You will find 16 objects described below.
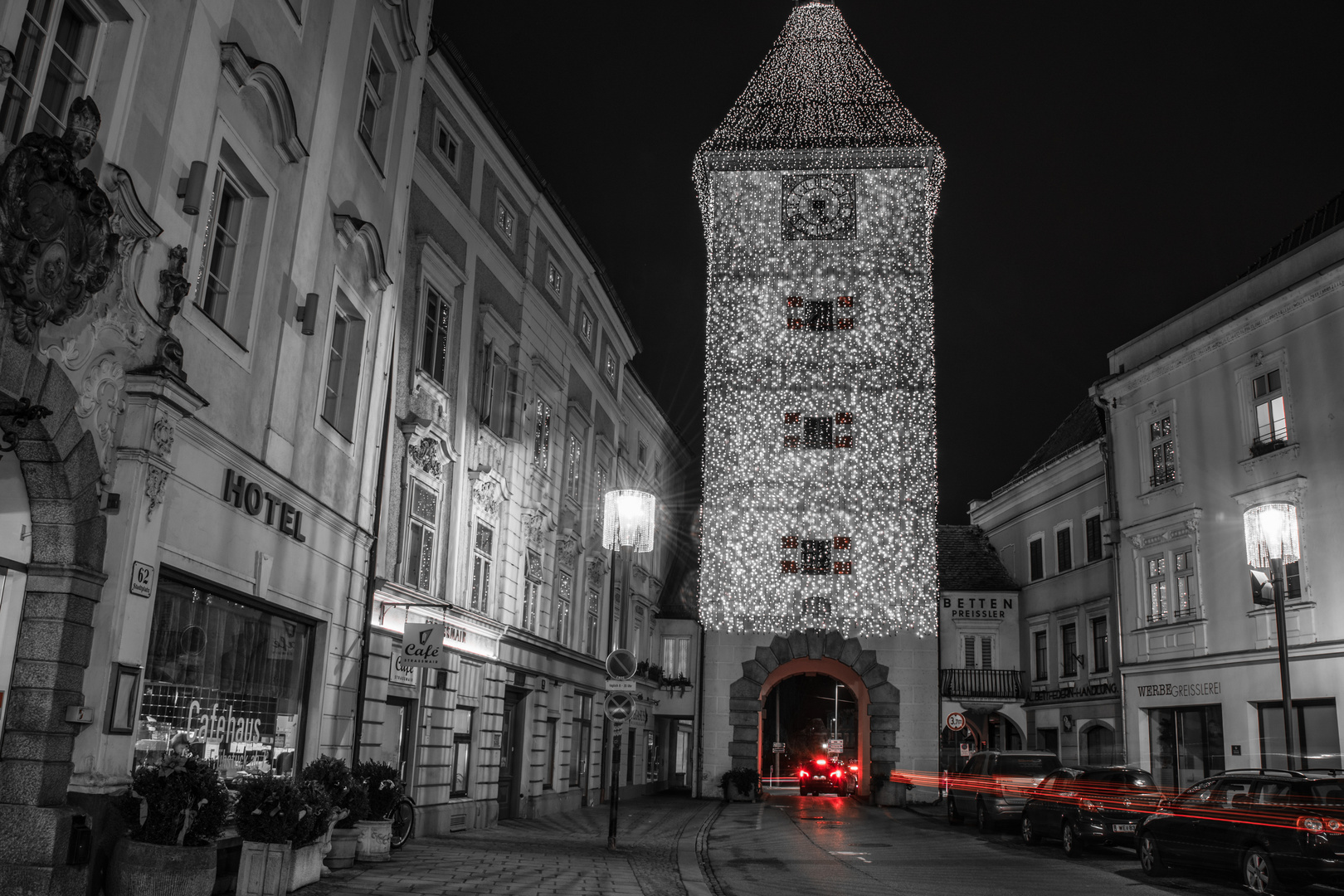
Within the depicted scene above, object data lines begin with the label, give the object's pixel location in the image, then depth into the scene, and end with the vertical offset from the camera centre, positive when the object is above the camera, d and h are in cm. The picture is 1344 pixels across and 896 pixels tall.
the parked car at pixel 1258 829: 1423 -114
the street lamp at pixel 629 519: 2161 +376
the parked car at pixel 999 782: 2592 -114
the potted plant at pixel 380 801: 1572 -133
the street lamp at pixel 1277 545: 1853 +335
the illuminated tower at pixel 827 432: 3816 +987
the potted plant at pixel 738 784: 3847 -208
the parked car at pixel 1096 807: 2041 -127
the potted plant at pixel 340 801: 1416 -122
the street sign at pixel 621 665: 1973 +90
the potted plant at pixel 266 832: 1141 -132
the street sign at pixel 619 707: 1964 +16
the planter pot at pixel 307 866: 1181 -173
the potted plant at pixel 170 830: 980 -118
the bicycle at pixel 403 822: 1723 -173
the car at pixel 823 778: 4931 -226
